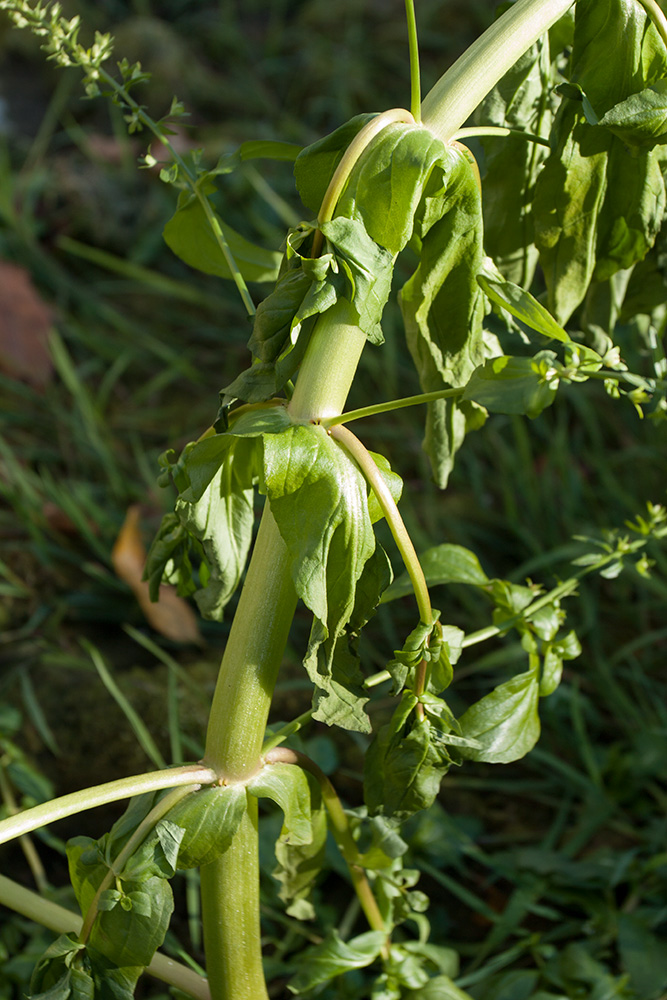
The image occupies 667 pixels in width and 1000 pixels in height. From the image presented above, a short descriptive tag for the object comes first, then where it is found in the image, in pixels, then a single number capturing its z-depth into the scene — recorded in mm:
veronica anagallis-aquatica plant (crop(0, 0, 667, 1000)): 386
